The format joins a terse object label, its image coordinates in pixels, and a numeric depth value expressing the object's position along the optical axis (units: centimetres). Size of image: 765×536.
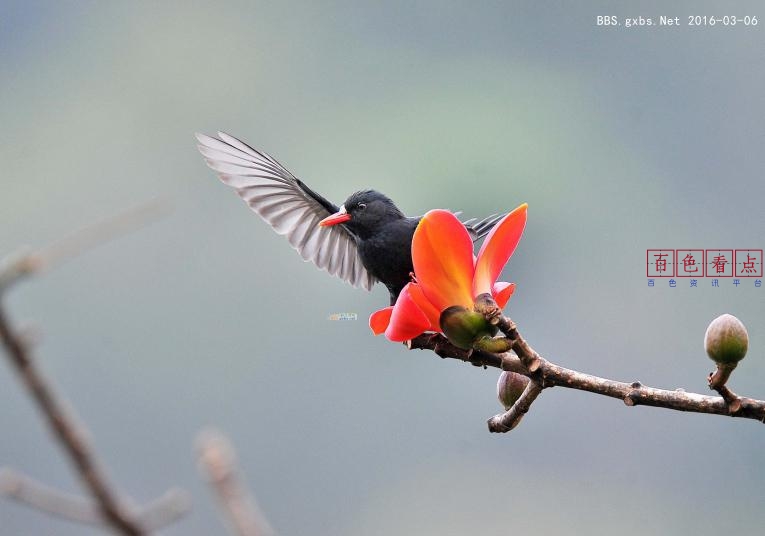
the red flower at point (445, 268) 927
